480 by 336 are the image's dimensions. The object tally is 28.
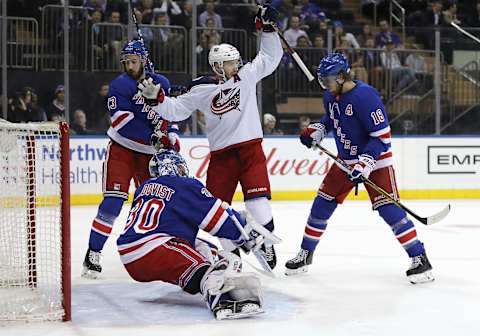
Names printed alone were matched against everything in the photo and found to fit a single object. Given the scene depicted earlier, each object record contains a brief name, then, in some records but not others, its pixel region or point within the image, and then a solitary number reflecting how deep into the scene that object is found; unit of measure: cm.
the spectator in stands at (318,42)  1868
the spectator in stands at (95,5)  1751
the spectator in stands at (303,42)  1875
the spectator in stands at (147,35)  1766
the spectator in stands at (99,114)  1673
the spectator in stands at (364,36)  2027
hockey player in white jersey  898
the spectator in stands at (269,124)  1769
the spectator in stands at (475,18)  2281
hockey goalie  705
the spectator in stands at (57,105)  1647
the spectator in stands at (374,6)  2289
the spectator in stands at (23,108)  1619
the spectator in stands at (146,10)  1812
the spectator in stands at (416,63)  1909
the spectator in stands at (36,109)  1641
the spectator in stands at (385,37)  2083
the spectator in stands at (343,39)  1916
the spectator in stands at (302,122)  1816
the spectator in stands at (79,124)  1664
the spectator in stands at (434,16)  2300
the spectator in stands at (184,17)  1809
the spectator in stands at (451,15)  2265
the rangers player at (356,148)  855
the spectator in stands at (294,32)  1923
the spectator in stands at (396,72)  1903
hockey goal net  715
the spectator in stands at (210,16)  1864
